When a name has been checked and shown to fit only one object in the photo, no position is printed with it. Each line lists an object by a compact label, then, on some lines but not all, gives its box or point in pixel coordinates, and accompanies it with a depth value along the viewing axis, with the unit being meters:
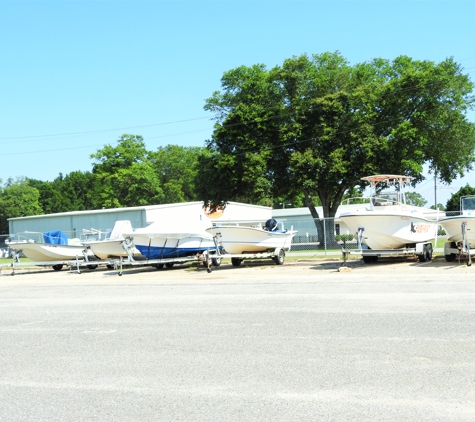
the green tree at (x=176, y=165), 100.94
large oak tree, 43.09
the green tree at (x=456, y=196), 79.61
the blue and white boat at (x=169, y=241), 24.88
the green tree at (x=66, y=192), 113.81
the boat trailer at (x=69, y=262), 26.40
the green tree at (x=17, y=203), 100.94
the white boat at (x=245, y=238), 23.20
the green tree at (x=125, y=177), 88.19
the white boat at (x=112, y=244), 26.39
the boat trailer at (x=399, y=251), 20.48
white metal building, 56.81
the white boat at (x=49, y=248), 28.25
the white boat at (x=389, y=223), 20.36
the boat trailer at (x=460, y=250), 19.05
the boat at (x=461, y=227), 19.27
